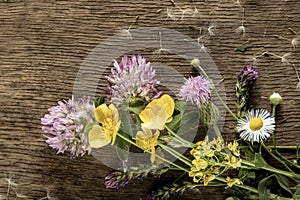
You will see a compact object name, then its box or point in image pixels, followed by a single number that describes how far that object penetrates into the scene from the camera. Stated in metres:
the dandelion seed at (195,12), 0.43
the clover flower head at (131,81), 0.39
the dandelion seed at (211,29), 0.43
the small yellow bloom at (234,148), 0.39
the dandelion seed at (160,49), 0.44
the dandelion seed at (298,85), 0.43
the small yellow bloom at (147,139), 0.39
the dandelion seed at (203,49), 0.43
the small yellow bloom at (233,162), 0.39
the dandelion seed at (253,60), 0.43
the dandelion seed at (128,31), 0.44
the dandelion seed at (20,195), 0.45
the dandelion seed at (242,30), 0.43
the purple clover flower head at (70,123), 0.39
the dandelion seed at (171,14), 0.44
